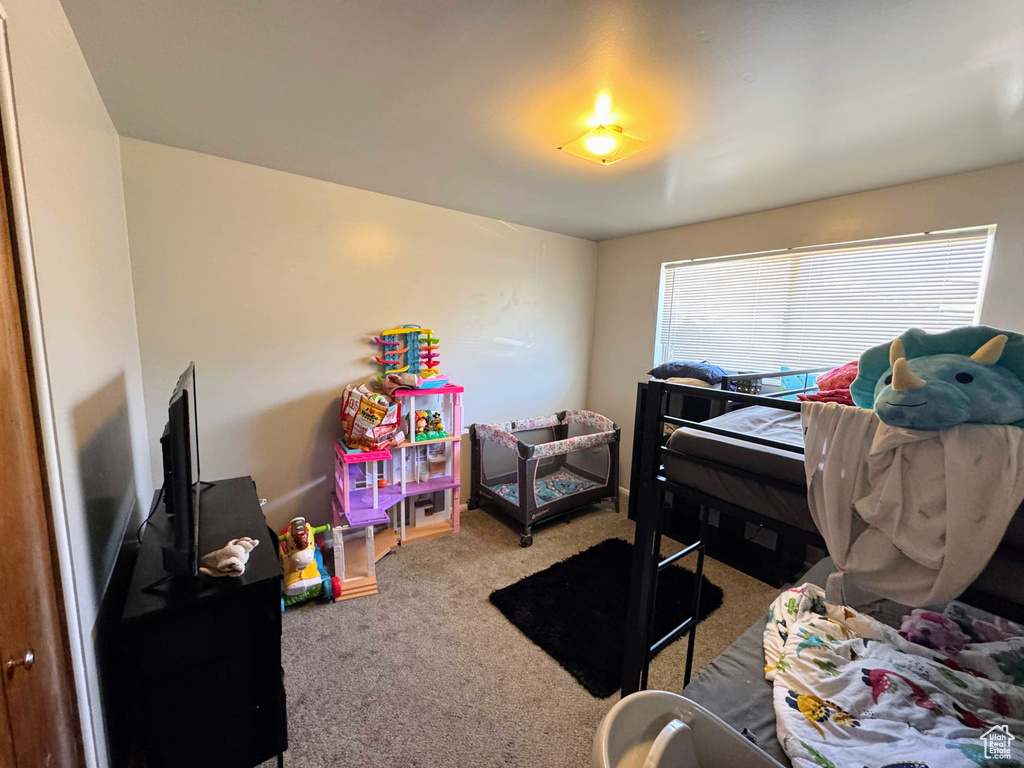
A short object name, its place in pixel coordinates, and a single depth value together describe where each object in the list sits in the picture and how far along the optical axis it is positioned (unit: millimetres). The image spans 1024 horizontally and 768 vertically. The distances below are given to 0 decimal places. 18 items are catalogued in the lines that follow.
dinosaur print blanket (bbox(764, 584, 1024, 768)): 863
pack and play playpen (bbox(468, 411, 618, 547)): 2801
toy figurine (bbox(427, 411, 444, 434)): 2793
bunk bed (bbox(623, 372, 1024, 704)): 825
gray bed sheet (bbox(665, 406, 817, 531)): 1088
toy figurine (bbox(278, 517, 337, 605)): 2105
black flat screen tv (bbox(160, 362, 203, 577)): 1089
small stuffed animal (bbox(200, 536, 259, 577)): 1194
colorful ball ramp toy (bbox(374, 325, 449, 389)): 2697
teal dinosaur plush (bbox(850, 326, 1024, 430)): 780
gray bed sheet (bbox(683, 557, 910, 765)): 1043
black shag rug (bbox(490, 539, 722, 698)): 1823
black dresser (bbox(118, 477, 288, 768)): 1086
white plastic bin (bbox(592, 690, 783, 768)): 767
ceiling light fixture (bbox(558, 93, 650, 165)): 1525
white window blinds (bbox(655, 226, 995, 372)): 2074
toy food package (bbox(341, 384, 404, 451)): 2373
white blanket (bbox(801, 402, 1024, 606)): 767
